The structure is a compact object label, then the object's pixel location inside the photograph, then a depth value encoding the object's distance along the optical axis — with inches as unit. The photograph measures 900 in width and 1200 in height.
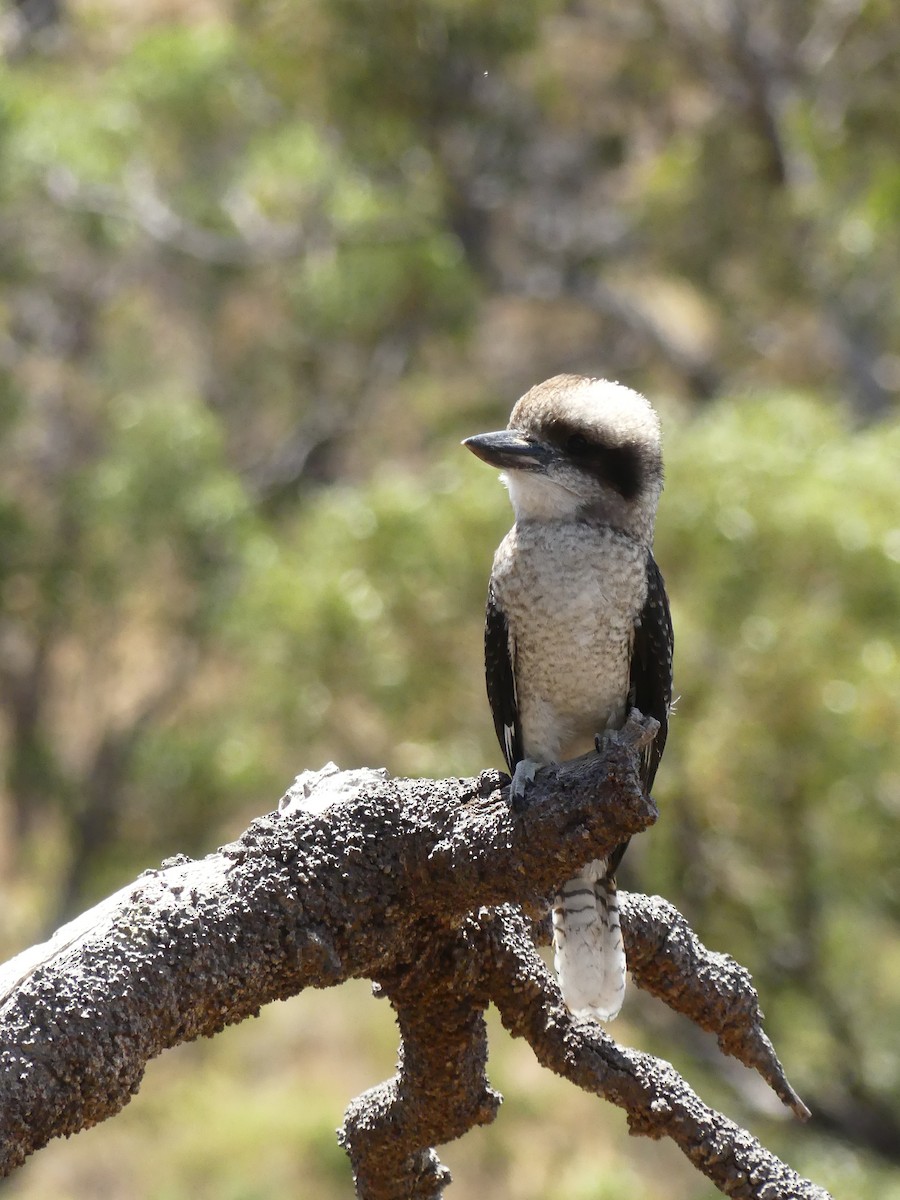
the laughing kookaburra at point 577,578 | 335.2
